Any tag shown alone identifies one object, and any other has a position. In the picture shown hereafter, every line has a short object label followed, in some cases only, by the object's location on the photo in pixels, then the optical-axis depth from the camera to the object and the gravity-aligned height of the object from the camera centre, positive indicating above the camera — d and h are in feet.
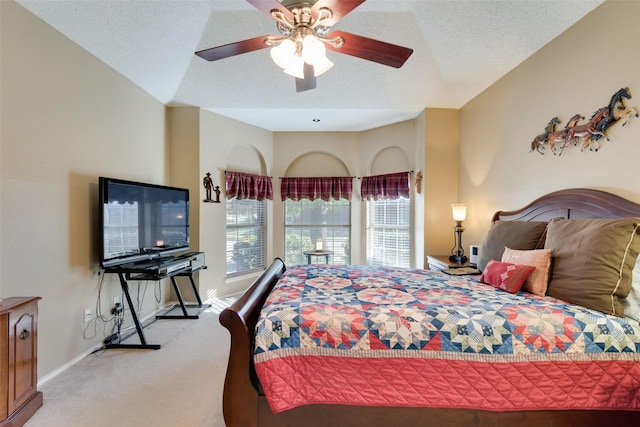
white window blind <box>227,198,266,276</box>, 14.49 -1.12
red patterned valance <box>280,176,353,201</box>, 15.80 +1.51
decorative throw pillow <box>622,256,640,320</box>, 4.83 -1.48
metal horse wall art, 5.99 +2.04
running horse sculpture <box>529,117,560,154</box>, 7.72 +2.17
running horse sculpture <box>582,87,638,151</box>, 5.88 +2.11
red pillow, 6.16 -1.41
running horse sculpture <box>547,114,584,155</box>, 7.08 +2.06
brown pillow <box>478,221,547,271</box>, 7.11 -0.66
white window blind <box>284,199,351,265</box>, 16.40 -0.80
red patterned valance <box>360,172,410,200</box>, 14.24 +1.45
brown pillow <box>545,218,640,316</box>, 4.96 -0.95
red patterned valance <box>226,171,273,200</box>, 13.78 +1.46
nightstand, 9.81 -1.79
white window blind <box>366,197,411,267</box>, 14.70 -1.01
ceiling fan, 5.23 +3.65
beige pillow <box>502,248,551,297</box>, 5.99 -1.23
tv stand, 8.50 -1.82
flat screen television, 8.19 -0.19
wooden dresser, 5.35 -2.90
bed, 4.40 -2.39
